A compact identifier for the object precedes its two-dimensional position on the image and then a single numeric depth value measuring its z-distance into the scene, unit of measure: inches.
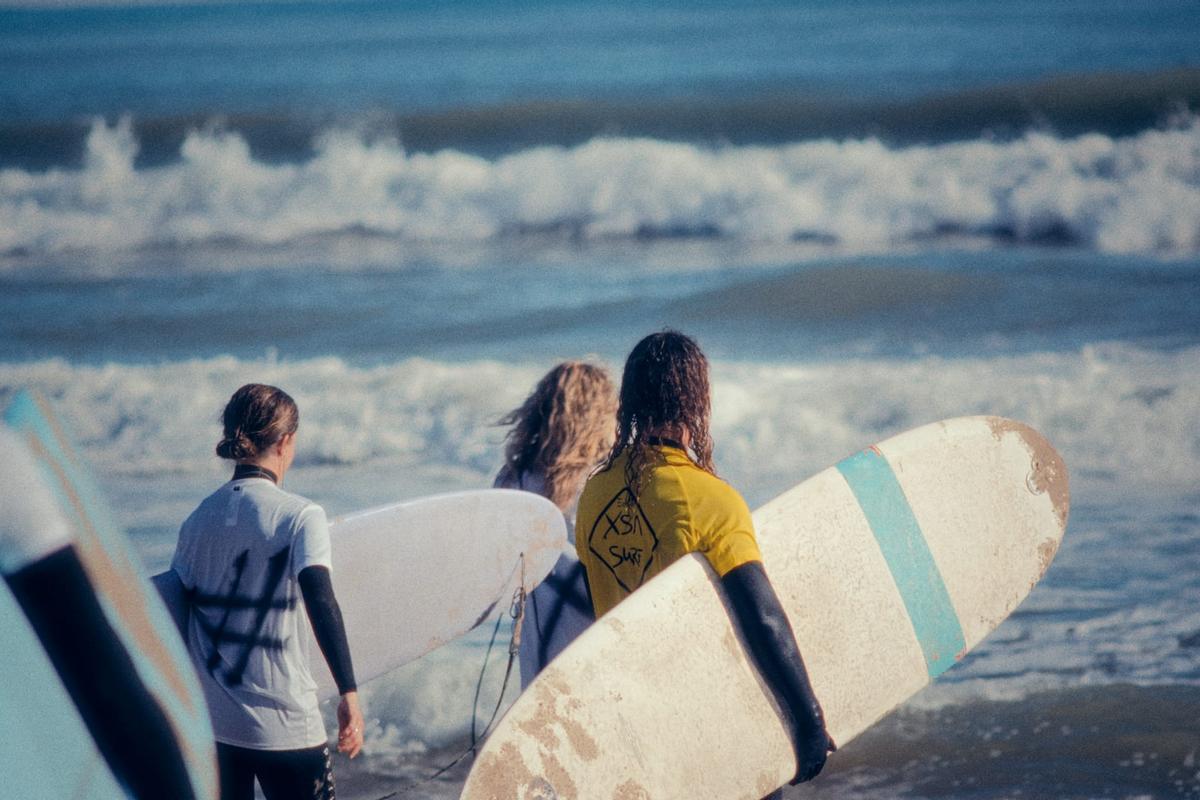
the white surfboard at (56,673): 532.9
